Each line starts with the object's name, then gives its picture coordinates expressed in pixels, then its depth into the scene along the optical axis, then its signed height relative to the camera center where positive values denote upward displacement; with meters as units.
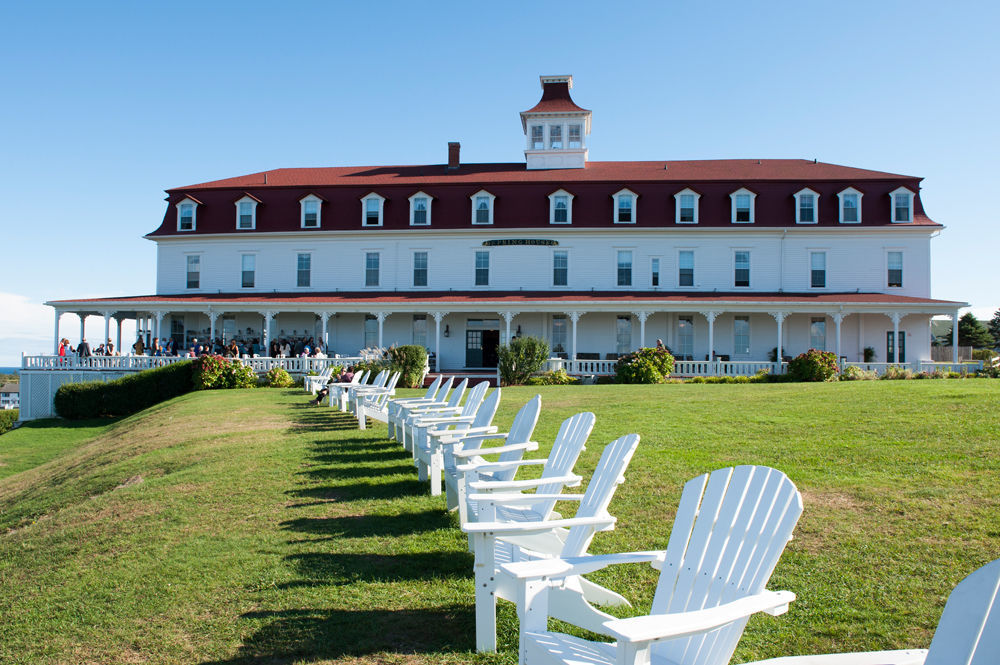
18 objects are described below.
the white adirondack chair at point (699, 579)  2.80 -1.04
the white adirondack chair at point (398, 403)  11.33 -0.90
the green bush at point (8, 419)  28.78 -2.94
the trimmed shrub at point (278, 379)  26.03 -1.10
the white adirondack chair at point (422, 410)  9.84 -0.91
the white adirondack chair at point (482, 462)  6.24 -1.00
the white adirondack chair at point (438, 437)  7.71 -0.95
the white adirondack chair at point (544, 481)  5.21 -0.98
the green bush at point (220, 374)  25.23 -0.91
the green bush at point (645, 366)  25.34 -0.60
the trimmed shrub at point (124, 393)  26.05 -1.63
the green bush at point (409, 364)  24.56 -0.52
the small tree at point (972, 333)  62.53 +1.47
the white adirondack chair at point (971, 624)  2.20 -0.85
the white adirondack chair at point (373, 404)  12.91 -1.03
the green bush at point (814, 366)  24.22 -0.55
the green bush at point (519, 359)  25.66 -0.36
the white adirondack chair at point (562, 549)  3.99 -1.22
